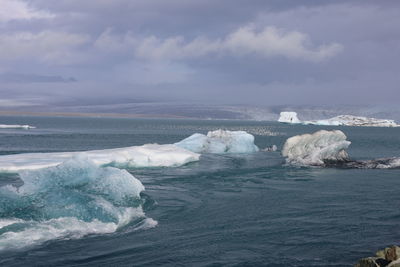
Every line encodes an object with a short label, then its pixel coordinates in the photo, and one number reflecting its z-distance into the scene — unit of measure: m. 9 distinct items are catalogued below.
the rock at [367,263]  9.64
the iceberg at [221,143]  43.19
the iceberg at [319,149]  33.72
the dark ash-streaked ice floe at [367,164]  31.62
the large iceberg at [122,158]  26.48
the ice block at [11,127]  94.74
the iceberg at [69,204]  13.56
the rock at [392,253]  9.79
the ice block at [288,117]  166.00
